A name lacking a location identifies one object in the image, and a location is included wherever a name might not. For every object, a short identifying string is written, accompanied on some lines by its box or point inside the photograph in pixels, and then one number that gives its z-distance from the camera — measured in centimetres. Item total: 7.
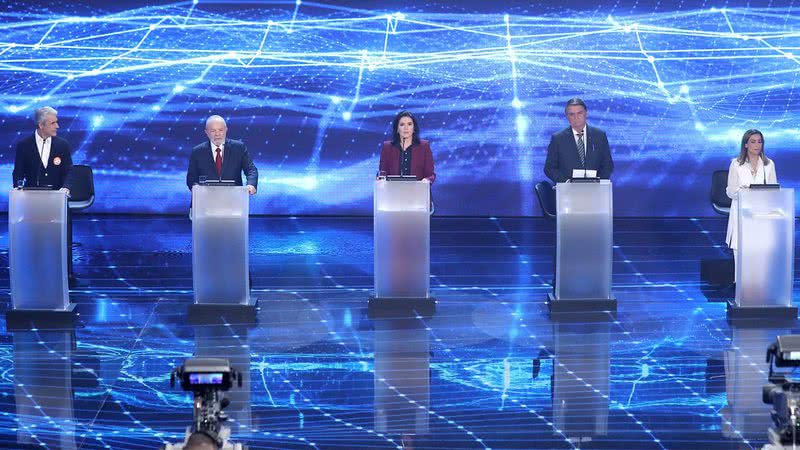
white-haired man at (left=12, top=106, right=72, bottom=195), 1623
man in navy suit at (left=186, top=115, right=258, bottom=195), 1525
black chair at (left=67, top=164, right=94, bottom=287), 1723
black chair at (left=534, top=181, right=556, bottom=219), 1560
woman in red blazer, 1555
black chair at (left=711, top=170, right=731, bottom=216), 1647
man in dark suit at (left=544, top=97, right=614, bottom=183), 1546
